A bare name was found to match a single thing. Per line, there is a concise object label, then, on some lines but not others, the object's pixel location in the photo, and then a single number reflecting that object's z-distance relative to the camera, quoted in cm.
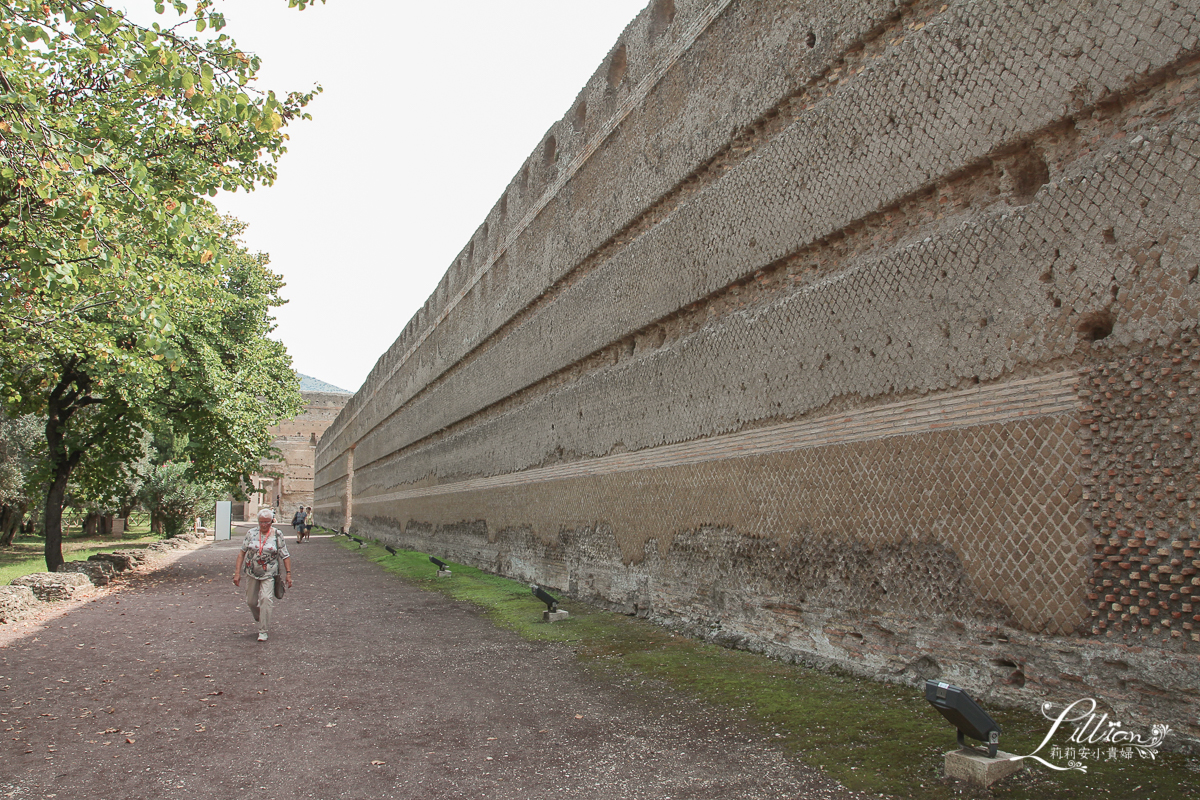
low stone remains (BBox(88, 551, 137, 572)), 1421
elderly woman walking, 757
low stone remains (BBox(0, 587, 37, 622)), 861
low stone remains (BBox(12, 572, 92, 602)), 1014
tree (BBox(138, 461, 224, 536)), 2383
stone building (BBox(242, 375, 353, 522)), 4606
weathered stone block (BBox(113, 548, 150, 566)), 1567
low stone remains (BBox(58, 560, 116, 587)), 1231
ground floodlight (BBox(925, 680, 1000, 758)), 307
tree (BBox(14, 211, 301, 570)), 1132
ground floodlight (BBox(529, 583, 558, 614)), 787
